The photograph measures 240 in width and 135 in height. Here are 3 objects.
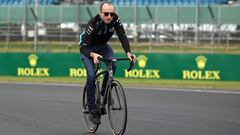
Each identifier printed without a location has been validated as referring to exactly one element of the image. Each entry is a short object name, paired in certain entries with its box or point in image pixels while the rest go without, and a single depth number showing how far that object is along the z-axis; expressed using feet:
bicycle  54.19
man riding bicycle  55.16
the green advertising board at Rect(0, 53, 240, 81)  153.38
